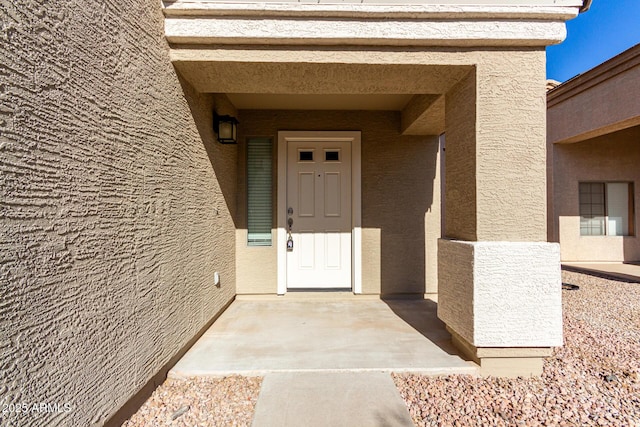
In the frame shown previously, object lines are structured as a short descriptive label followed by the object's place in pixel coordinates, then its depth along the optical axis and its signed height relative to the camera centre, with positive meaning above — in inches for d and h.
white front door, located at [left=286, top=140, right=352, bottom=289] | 171.5 +1.4
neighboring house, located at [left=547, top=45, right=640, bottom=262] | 273.0 +25.9
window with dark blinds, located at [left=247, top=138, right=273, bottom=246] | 170.1 +16.1
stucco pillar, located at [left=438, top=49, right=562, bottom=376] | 93.3 -4.4
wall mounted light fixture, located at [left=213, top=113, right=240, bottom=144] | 136.1 +42.2
